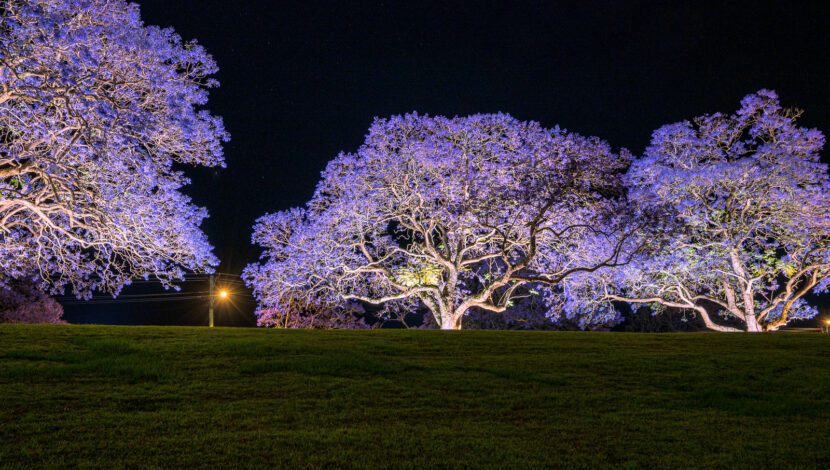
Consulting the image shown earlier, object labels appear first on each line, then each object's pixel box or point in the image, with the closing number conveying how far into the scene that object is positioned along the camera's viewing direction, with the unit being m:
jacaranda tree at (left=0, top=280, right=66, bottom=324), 32.19
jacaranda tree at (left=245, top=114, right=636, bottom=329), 23.92
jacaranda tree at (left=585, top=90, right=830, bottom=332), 26.94
